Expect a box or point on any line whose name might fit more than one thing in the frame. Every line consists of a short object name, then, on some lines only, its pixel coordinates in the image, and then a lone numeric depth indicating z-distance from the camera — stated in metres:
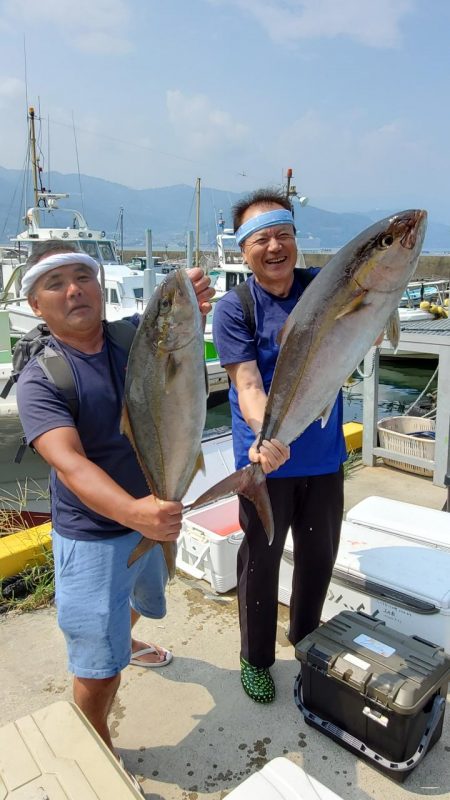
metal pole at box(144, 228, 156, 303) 10.70
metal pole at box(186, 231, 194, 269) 11.61
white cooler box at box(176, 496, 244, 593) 3.60
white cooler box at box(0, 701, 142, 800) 1.61
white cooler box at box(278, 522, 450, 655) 2.74
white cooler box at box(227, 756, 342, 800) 1.69
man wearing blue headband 2.39
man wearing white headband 2.07
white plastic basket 5.59
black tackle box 2.17
